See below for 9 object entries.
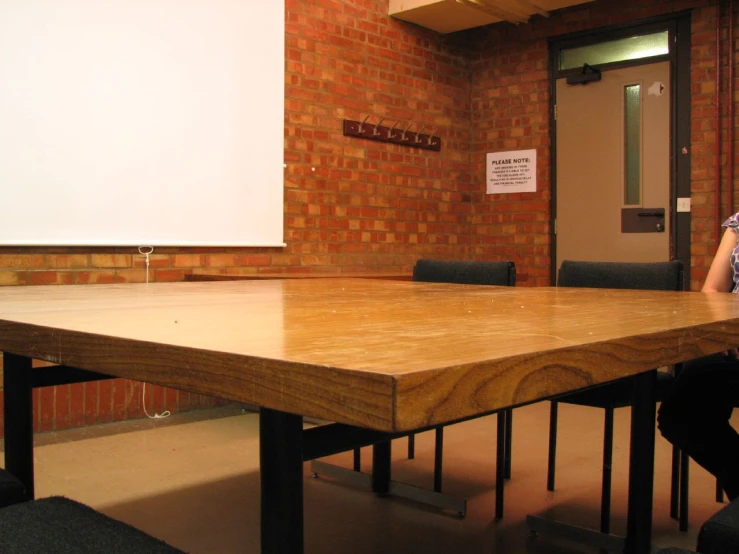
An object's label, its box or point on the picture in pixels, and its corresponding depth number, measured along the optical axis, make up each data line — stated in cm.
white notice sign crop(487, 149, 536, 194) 548
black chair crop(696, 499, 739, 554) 92
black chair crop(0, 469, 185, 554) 86
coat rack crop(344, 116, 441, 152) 481
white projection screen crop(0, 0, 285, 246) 337
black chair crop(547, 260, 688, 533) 213
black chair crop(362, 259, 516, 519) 246
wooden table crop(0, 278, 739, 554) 61
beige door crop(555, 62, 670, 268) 494
